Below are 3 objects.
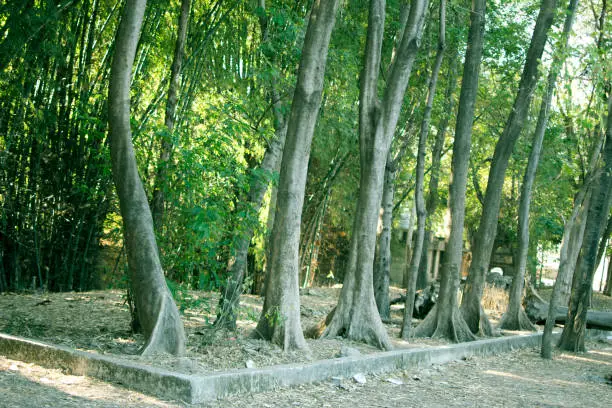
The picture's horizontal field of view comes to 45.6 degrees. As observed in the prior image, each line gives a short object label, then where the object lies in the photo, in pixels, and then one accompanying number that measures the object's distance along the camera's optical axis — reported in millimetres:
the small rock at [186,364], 6582
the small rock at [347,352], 8383
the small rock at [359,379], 7910
